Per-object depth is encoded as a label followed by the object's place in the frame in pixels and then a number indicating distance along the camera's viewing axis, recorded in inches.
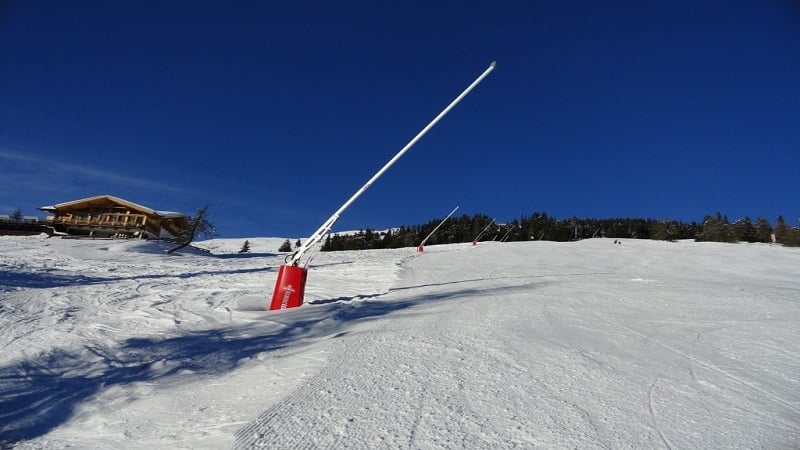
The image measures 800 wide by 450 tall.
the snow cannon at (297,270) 345.1
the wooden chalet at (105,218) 1380.4
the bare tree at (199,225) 1465.3
